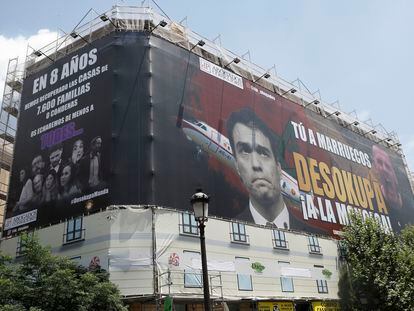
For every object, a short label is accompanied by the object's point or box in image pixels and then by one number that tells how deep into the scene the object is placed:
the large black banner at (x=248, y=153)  26.83
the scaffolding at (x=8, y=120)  33.75
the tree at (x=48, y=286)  18.38
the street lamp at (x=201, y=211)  12.34
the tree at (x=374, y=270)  29.12
